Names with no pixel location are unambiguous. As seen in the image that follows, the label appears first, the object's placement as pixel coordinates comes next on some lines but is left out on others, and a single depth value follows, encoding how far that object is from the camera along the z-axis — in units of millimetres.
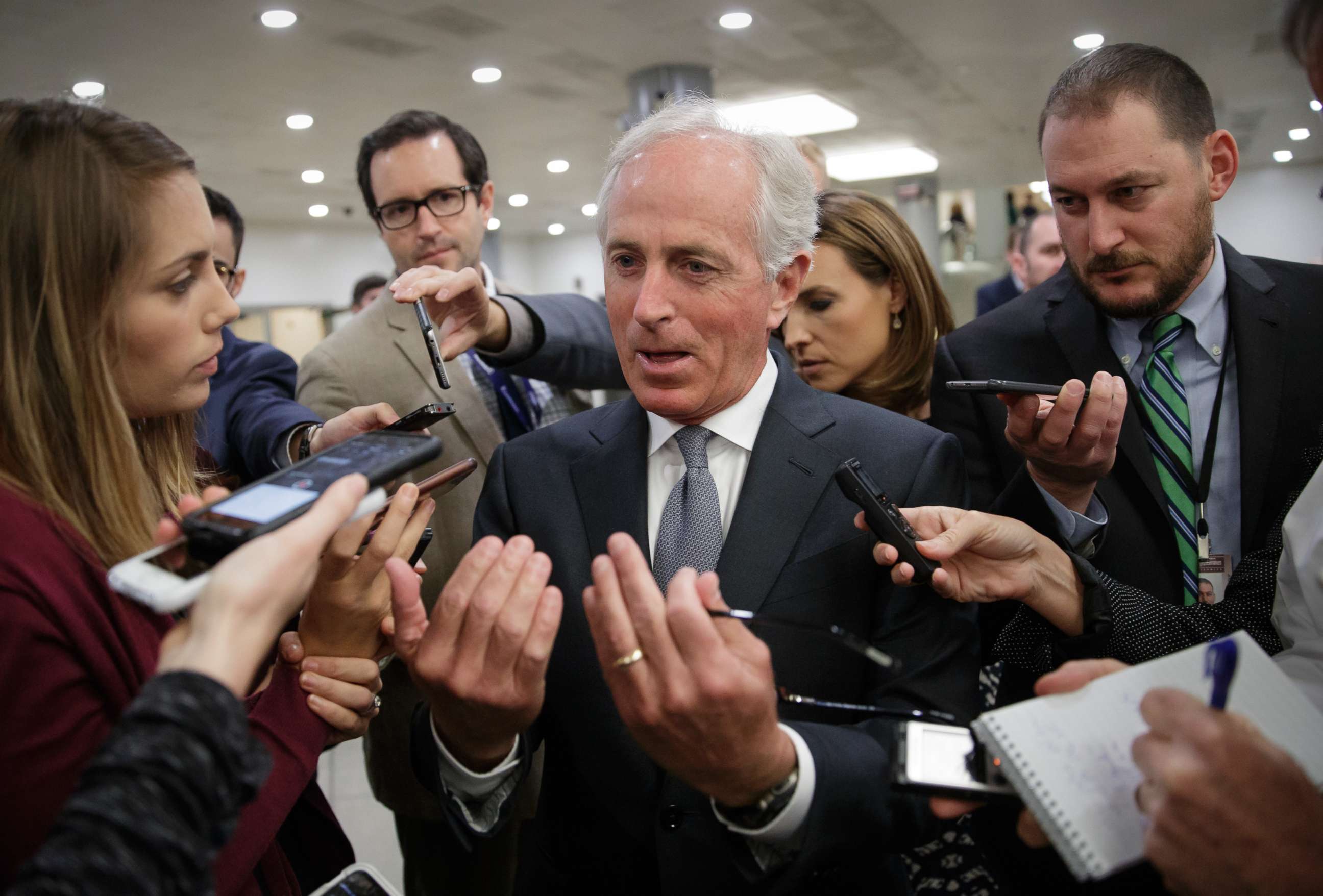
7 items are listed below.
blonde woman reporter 988
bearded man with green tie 1782
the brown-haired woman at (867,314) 2516
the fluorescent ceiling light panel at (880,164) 13359
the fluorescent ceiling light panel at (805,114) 9969
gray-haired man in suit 1148
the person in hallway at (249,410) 2299
